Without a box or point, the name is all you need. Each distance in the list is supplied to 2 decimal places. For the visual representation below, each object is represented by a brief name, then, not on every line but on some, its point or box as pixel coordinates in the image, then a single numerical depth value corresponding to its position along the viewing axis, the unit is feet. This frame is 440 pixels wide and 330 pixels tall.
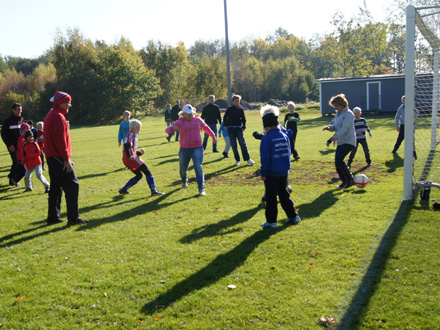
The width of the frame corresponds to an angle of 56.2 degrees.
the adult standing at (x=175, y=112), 75.10
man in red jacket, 22.85
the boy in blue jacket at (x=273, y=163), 20.83
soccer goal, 24.89
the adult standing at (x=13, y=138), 37.31
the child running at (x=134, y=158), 30.78
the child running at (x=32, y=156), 34.42
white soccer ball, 28.96
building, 120.78
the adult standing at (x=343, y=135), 28.89
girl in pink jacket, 30.42
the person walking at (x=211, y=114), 50.16
